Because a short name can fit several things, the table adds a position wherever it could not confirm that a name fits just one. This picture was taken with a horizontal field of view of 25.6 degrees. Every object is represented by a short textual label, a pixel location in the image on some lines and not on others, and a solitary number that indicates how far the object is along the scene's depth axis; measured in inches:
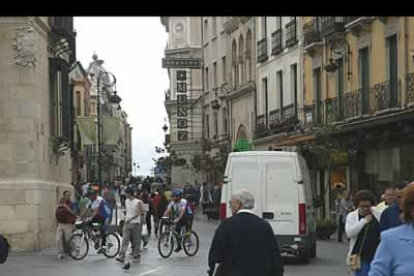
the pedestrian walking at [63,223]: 850.1
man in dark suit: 332.5
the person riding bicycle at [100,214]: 873.5
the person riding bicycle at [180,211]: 887.7
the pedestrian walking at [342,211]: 1009.5
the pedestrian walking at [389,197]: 424.5
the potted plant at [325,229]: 1059.3
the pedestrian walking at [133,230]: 787.4
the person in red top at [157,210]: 1121.4
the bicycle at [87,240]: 843.4
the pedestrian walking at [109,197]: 1255.5
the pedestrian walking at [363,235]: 377.1
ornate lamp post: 1464.1
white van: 729.0
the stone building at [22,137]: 886.4
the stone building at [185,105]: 2588.6
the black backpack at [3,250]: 363.3
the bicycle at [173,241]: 848.3
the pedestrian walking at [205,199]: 1670.0
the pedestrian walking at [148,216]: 1217.5
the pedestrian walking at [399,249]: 216.7
